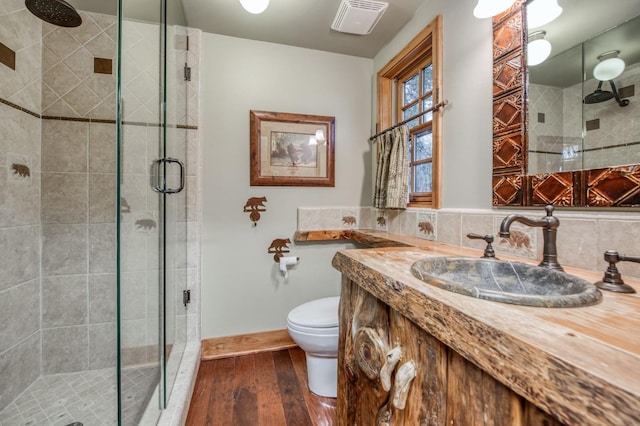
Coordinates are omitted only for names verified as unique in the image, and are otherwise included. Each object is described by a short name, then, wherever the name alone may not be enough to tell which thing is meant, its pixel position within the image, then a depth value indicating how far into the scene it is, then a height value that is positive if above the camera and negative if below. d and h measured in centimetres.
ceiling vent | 159 +125
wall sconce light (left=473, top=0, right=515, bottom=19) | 104 +82
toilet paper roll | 205 -39
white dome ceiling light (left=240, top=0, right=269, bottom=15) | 145 +114
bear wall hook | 201 +3
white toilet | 142 -70
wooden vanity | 31 -22
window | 154 +80
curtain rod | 147 +60
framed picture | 201 +48
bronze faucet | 82 -7
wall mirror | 78 +36
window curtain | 176 +28
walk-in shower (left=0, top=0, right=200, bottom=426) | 126 +0
